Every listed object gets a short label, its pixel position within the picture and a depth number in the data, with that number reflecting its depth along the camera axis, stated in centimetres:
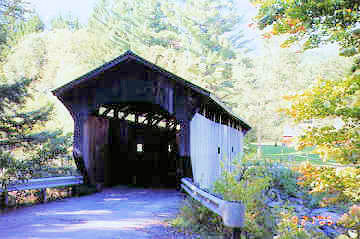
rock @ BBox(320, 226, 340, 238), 985
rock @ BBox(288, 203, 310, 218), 1189
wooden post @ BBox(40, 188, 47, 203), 858
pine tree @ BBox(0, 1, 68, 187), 941
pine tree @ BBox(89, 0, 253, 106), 3041
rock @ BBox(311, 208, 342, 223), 1116
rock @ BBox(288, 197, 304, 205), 1431
